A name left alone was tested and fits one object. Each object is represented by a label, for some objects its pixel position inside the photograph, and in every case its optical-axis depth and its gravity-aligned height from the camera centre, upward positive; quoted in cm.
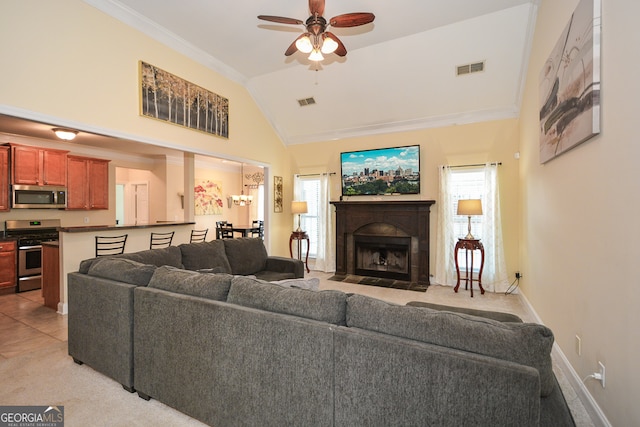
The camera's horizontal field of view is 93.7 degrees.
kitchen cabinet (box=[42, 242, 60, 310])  398 -82
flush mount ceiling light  451 +125
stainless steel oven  491 -55
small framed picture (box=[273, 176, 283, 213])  662 +42
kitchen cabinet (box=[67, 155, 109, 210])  593 +64
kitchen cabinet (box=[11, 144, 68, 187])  514 +87
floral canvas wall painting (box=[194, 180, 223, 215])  898 +48
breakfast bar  388 -41
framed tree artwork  399 +166
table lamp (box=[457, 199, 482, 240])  455 +8
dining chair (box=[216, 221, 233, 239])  810 -46
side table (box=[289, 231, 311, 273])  648 -52
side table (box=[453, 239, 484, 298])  468 -59
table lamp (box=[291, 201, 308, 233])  627 +12
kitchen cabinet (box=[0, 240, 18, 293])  470 -80
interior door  817 +32
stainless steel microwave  513 +31
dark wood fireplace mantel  534 -19
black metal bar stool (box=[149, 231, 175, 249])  498 -45
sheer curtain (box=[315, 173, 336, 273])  634 -35
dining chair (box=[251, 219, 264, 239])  820 -46
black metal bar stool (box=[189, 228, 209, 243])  754 -66
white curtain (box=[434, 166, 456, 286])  522 -38
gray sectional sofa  117 -69
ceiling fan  287 +186
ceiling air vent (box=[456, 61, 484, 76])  437 +213
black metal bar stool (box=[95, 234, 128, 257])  426 -45
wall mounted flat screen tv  556 +81
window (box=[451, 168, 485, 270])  507 +32
